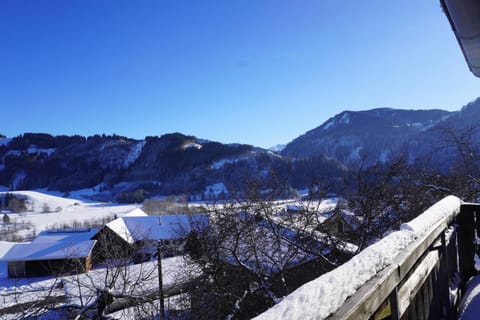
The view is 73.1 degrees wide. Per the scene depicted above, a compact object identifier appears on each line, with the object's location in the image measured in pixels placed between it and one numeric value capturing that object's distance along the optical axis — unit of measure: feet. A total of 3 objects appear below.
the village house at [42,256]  99.55
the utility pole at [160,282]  31.74
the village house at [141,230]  102.94
